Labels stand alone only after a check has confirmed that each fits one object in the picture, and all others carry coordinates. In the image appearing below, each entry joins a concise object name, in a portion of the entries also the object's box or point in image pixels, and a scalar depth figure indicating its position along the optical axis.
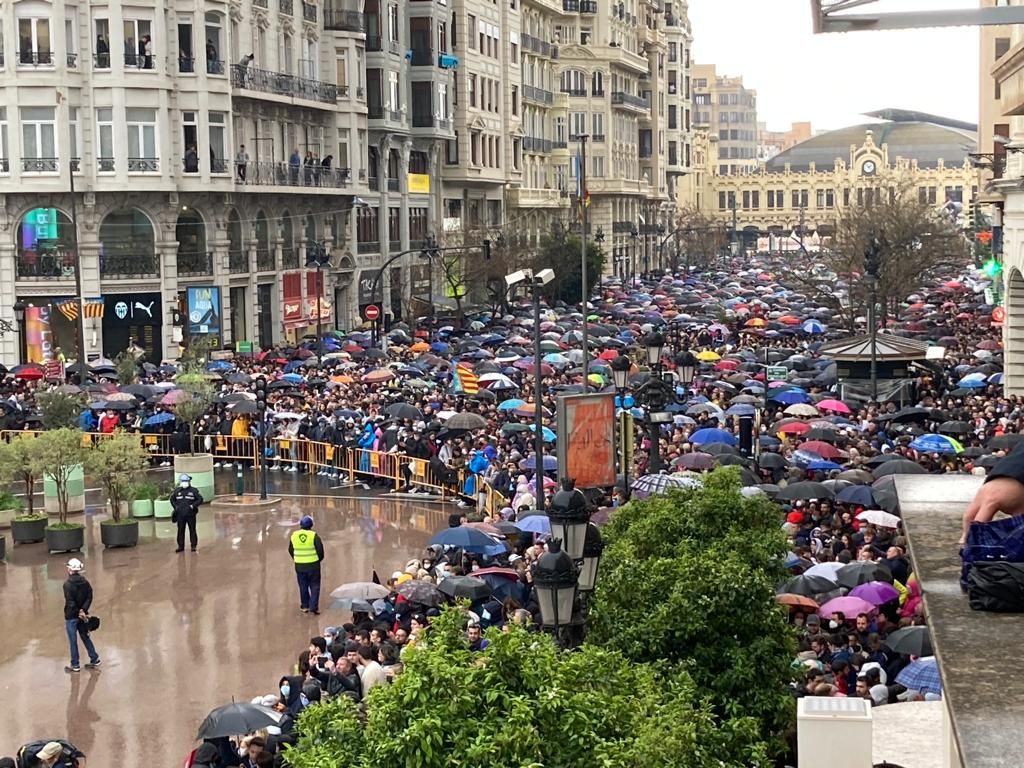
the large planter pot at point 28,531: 28.44
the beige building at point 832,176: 178.50
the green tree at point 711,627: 13.30
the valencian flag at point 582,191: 42.28
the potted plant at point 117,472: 27.39
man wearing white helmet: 20.27
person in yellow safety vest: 22.77
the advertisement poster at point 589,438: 22.59
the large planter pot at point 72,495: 30.81
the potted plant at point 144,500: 30.43
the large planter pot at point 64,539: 27.61
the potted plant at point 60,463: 27.66
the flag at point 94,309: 52.00
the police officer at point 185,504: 27.22
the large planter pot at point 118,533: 28.02
